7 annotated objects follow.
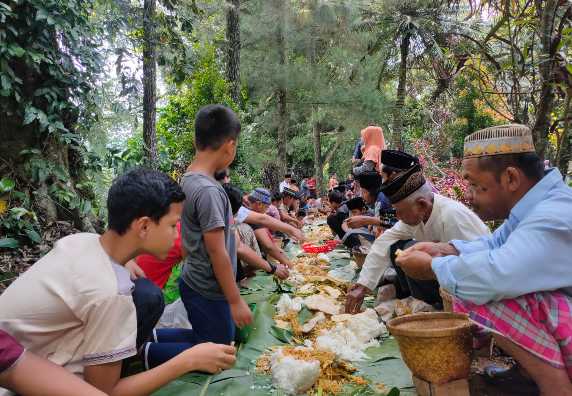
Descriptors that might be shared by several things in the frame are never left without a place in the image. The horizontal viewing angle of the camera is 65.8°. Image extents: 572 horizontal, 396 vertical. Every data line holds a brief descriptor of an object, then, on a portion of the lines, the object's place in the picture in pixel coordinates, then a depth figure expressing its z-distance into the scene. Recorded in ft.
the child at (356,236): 17.25
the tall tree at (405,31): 45.73
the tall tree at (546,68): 10.99
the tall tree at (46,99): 14.37
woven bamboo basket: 6.09
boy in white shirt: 4.75
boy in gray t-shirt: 7.78
